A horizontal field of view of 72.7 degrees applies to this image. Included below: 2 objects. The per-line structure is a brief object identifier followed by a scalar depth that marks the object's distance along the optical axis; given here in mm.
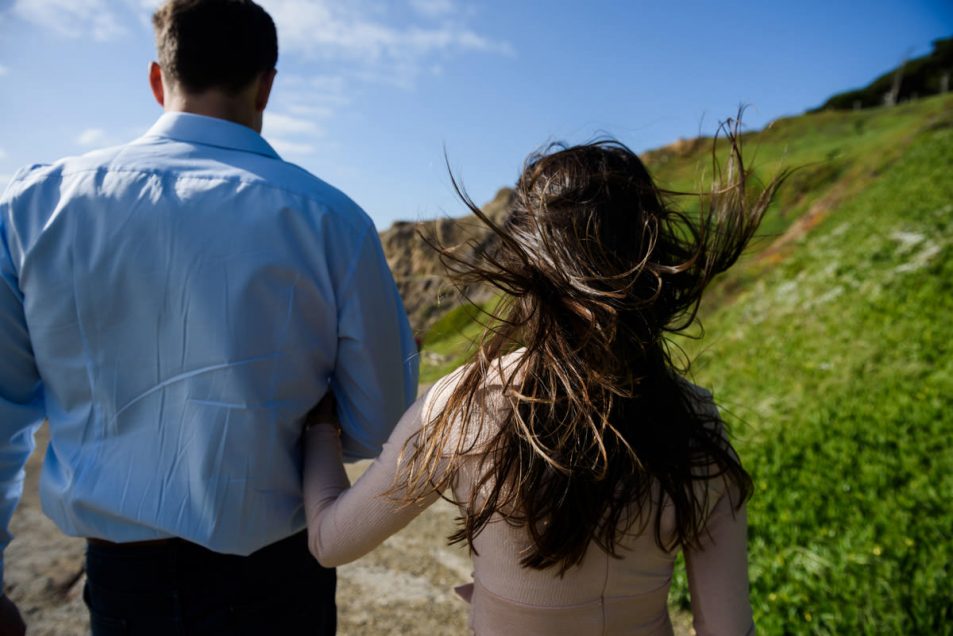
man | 1365
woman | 1140
